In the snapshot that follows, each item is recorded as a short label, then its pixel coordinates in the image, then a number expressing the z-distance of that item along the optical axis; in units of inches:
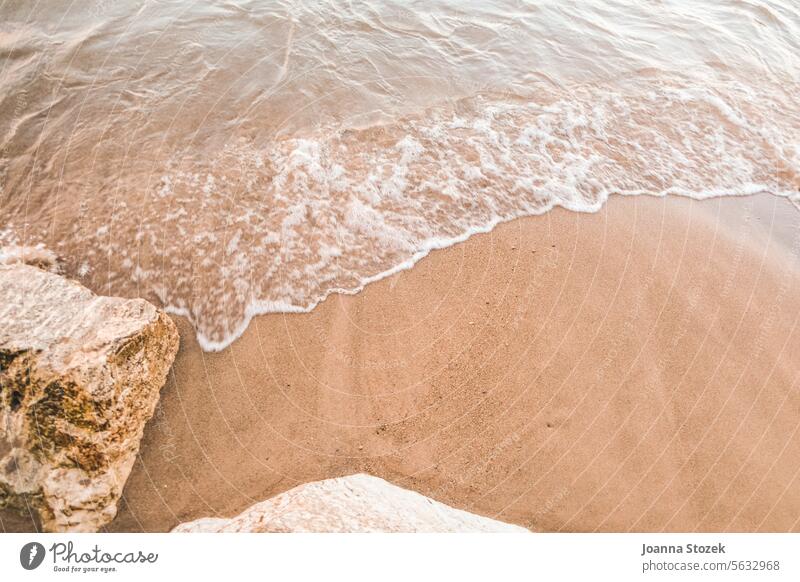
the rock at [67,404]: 114.0
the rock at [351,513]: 104.3
